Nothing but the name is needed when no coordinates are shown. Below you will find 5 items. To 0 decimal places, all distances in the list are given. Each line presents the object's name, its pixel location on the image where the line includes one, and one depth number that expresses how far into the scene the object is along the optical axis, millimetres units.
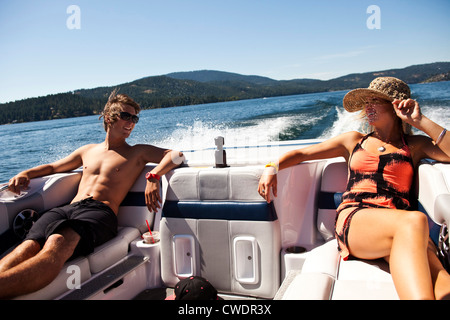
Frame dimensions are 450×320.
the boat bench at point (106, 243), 1720
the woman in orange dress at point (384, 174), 1261
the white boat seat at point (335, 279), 1255
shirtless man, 1608
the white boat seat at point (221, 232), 1847
